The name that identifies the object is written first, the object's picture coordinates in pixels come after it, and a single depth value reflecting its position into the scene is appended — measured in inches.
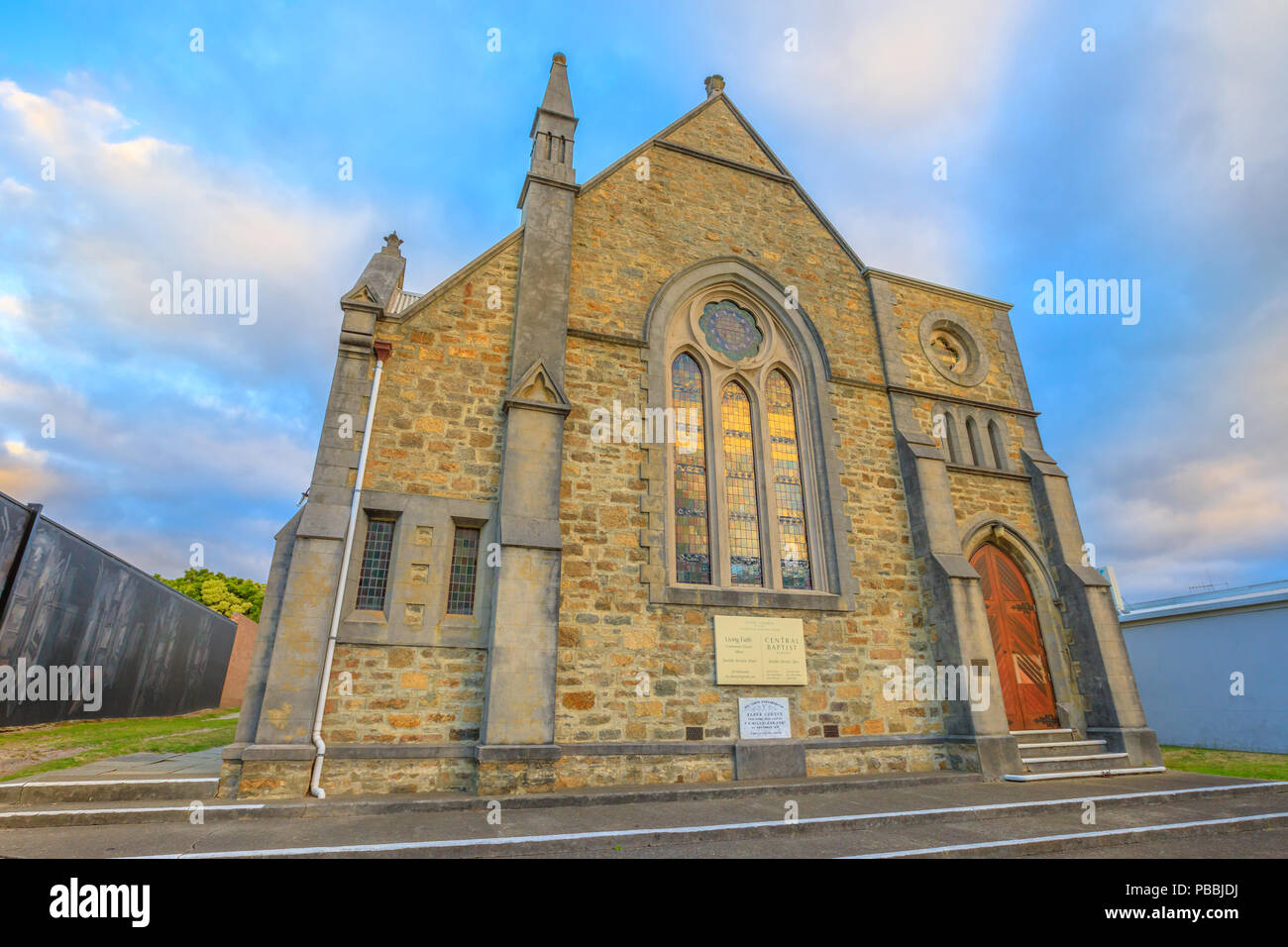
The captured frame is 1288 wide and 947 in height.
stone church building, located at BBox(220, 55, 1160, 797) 282.7
